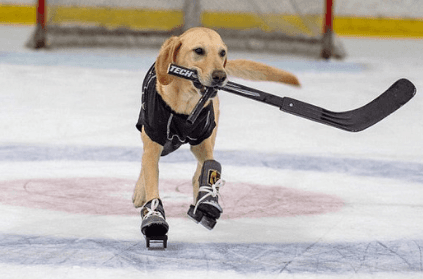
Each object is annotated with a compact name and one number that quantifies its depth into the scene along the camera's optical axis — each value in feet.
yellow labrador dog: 13.92
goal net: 51.80
